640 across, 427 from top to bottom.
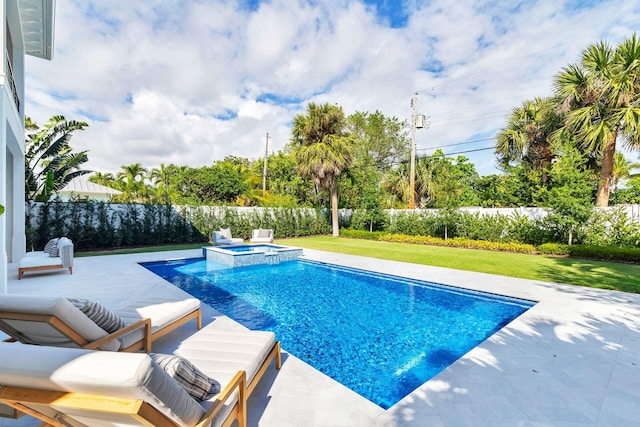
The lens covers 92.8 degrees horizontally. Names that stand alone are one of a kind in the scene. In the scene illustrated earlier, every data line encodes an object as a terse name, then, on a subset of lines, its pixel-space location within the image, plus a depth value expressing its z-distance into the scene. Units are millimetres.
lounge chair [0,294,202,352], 2311
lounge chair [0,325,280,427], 1347
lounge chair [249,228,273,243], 15195
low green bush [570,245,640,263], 10828
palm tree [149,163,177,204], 35972
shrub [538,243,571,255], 12570
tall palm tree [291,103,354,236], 19422
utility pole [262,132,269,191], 27953
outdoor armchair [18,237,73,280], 7703
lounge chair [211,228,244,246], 13852
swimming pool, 3949
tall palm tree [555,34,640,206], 11594
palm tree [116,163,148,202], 23641
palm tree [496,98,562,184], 16906
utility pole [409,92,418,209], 20875
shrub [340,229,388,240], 19562
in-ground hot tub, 10688
